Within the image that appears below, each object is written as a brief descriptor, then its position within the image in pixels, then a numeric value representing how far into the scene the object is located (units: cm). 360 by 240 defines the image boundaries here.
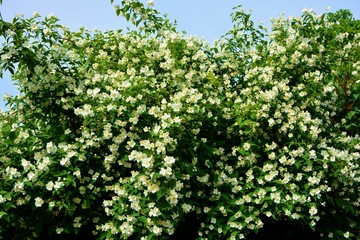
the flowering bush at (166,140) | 438
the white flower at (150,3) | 549
